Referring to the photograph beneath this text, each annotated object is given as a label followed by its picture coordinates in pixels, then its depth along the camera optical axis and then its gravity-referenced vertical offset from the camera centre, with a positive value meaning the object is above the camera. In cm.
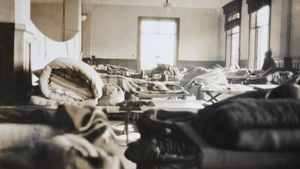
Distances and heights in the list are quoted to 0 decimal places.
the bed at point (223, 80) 496 -16
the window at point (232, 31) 1282 +200
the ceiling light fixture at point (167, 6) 1173 +264
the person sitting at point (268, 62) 889 +34
